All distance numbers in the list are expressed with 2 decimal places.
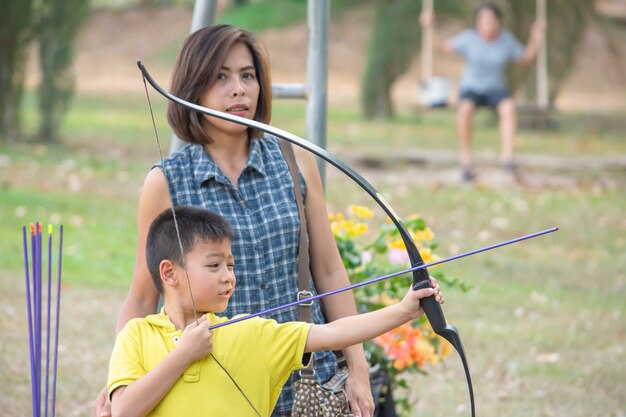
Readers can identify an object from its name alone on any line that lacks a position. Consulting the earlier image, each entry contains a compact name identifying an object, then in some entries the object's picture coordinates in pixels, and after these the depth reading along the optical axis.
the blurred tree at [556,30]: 30.09
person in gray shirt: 22.16
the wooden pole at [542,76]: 23.78
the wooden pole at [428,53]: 23.27
